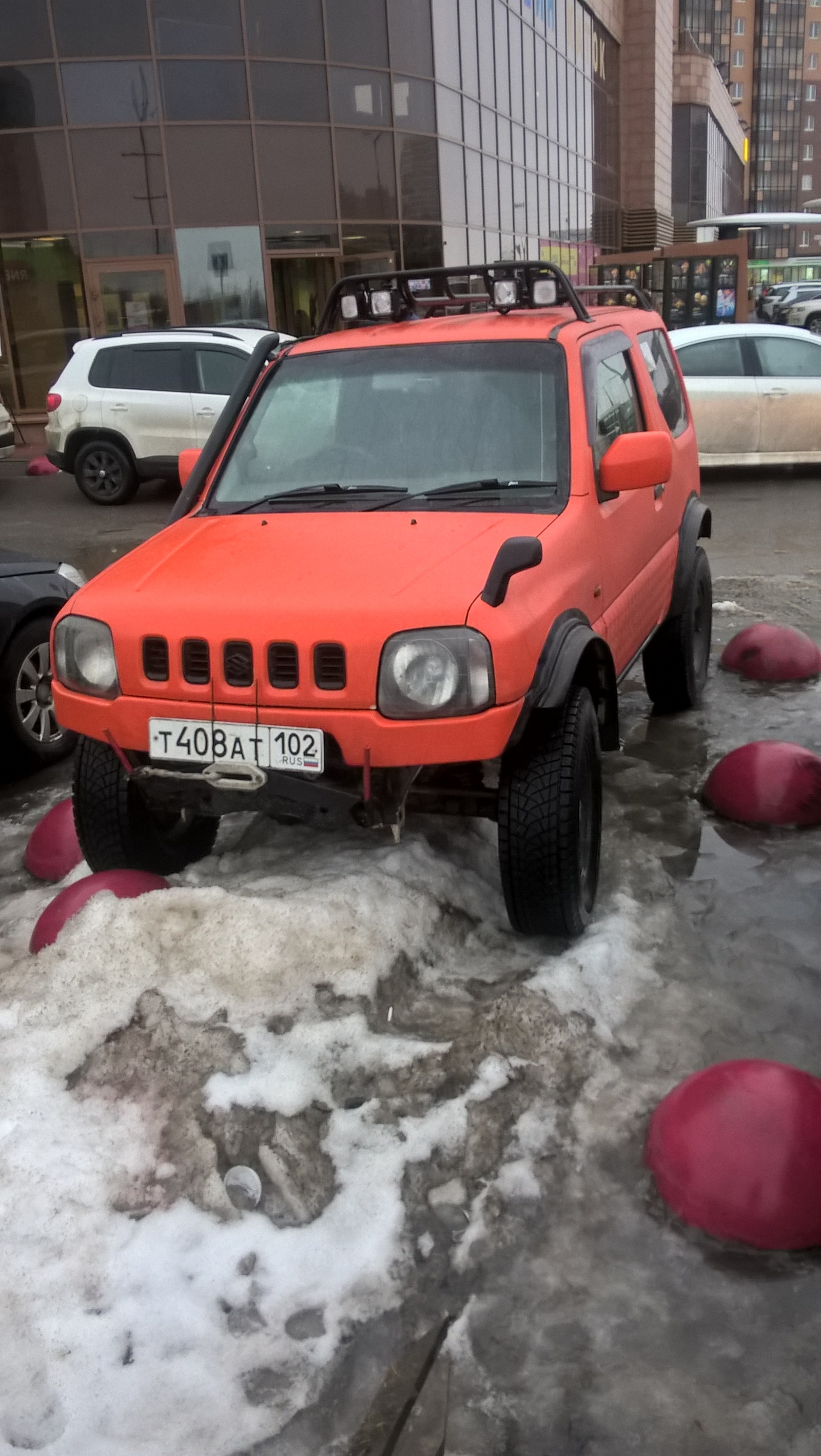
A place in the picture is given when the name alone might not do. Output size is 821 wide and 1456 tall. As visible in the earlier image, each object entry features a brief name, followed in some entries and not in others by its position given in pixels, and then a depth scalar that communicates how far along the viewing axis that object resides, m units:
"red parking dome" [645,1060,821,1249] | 2.59
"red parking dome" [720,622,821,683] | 6.67
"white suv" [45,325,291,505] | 13.16
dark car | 5.53
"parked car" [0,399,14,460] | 14.86
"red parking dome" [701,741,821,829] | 4.83
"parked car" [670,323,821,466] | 12.10
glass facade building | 19.48
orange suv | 3.32
